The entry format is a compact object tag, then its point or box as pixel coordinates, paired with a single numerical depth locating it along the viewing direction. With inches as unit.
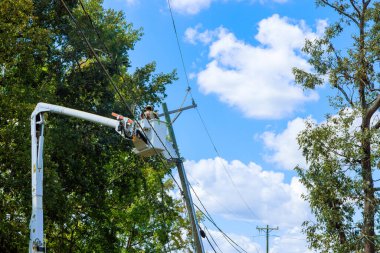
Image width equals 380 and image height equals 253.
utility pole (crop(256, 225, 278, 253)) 2571.1
